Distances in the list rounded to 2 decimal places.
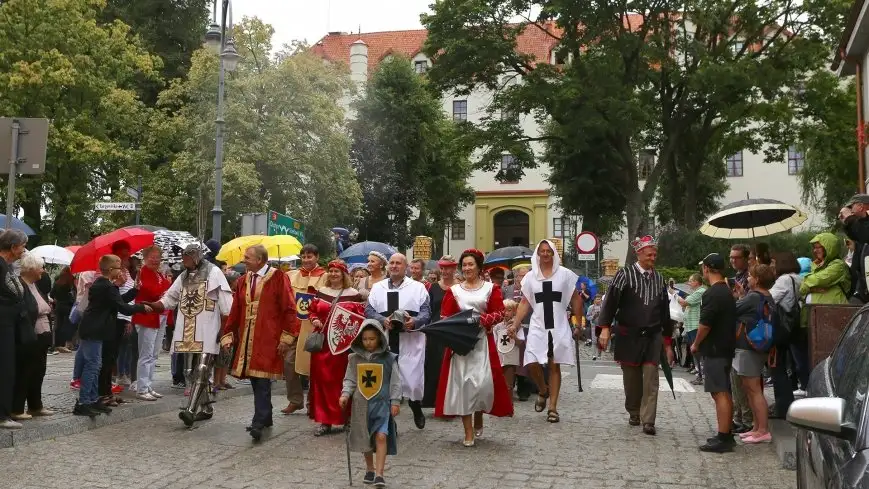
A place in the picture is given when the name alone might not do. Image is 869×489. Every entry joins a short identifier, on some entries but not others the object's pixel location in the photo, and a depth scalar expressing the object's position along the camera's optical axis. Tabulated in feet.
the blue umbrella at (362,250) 70.97
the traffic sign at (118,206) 66.49
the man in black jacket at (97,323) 29.76
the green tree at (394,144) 167.12
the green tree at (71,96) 107.55
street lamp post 71.20
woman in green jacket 28.76
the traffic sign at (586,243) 70.18
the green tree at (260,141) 120.47
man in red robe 28.30
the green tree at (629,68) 96.12
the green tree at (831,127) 102.68
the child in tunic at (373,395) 21.63
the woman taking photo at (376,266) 31.42
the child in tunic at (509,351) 36.47
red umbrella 34.01
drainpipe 80.98
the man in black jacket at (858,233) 26.66
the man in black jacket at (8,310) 26.23
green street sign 59.37
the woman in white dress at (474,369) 27.09
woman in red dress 28.57
